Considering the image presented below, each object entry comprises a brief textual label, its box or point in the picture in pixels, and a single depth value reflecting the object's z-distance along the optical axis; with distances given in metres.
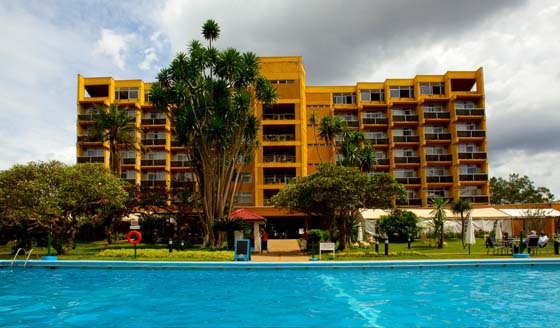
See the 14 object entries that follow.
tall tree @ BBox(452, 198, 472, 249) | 37.74
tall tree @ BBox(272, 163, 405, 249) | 25.70
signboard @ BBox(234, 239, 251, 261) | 22.39
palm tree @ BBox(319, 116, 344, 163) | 46.34
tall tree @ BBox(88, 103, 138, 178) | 44.16
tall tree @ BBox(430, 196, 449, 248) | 29.82
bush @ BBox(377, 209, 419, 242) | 36.00
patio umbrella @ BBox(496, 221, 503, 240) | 28.98
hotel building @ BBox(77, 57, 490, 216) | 55.50
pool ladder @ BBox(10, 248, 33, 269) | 21.73
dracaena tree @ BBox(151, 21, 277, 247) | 30.73
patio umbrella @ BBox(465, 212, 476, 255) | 26.30
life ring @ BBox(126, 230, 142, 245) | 25.50
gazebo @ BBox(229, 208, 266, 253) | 29.39
